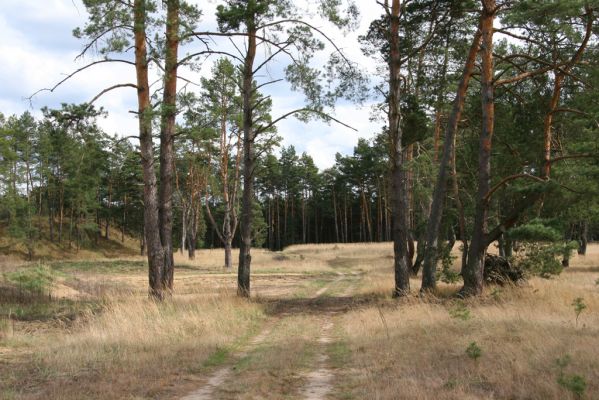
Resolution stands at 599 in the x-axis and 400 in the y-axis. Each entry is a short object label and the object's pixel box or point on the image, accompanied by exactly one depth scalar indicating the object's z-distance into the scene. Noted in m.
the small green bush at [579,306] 8.07
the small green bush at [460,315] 8.99
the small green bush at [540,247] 11.94
